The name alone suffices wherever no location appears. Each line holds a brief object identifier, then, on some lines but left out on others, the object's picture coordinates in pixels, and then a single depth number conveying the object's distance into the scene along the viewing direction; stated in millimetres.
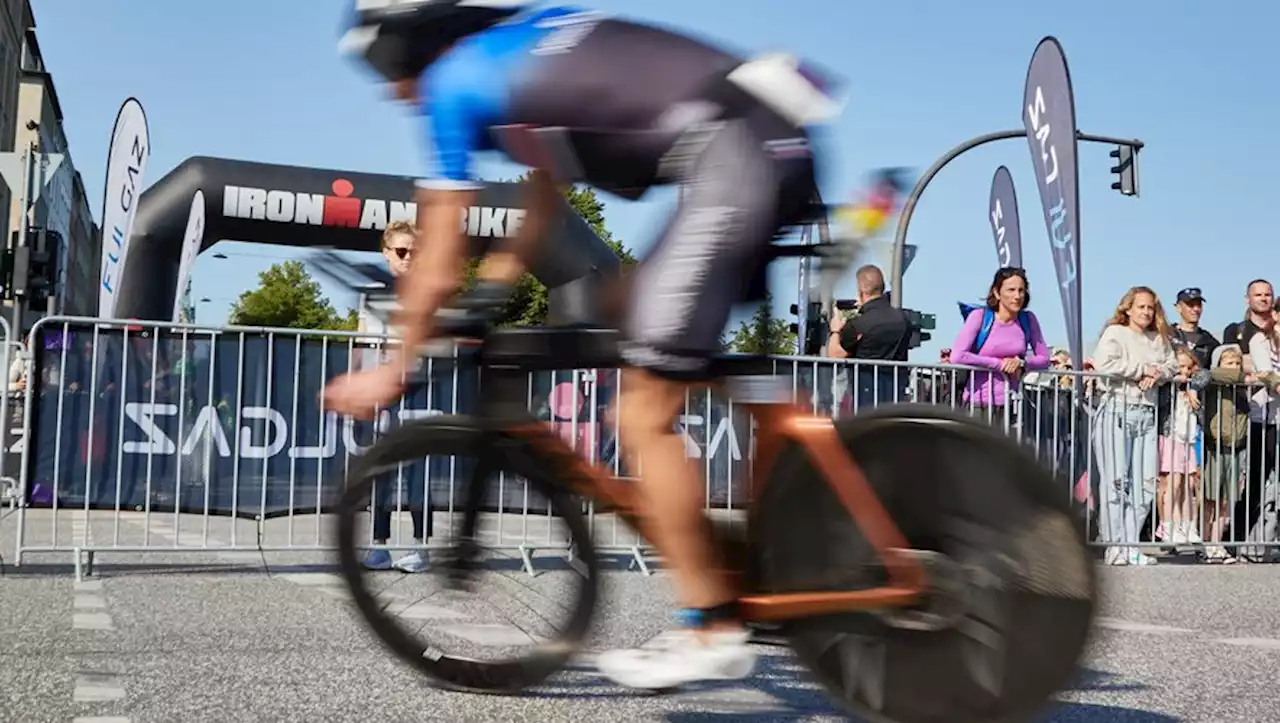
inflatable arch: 18594
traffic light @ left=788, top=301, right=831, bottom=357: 18781
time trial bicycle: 2678
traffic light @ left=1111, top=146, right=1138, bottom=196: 21734
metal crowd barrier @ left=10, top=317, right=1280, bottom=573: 7883
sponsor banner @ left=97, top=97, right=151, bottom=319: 16734
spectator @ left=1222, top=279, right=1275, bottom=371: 11102
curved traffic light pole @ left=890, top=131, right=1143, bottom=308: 20641
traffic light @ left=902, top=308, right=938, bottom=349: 28984
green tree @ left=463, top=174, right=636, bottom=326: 47781
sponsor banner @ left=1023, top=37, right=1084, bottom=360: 12125
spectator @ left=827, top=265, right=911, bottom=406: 10078
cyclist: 2826
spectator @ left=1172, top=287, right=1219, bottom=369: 11633
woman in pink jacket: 9688
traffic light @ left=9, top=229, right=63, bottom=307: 19188
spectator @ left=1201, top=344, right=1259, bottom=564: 10594
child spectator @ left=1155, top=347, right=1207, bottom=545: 10422
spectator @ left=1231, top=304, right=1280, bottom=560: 10695
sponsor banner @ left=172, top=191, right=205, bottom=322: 17969
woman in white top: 10094
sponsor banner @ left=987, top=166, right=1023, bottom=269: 20078
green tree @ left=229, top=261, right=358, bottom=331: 65812
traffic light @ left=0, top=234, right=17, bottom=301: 19547
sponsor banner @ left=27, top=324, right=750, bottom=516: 7922
